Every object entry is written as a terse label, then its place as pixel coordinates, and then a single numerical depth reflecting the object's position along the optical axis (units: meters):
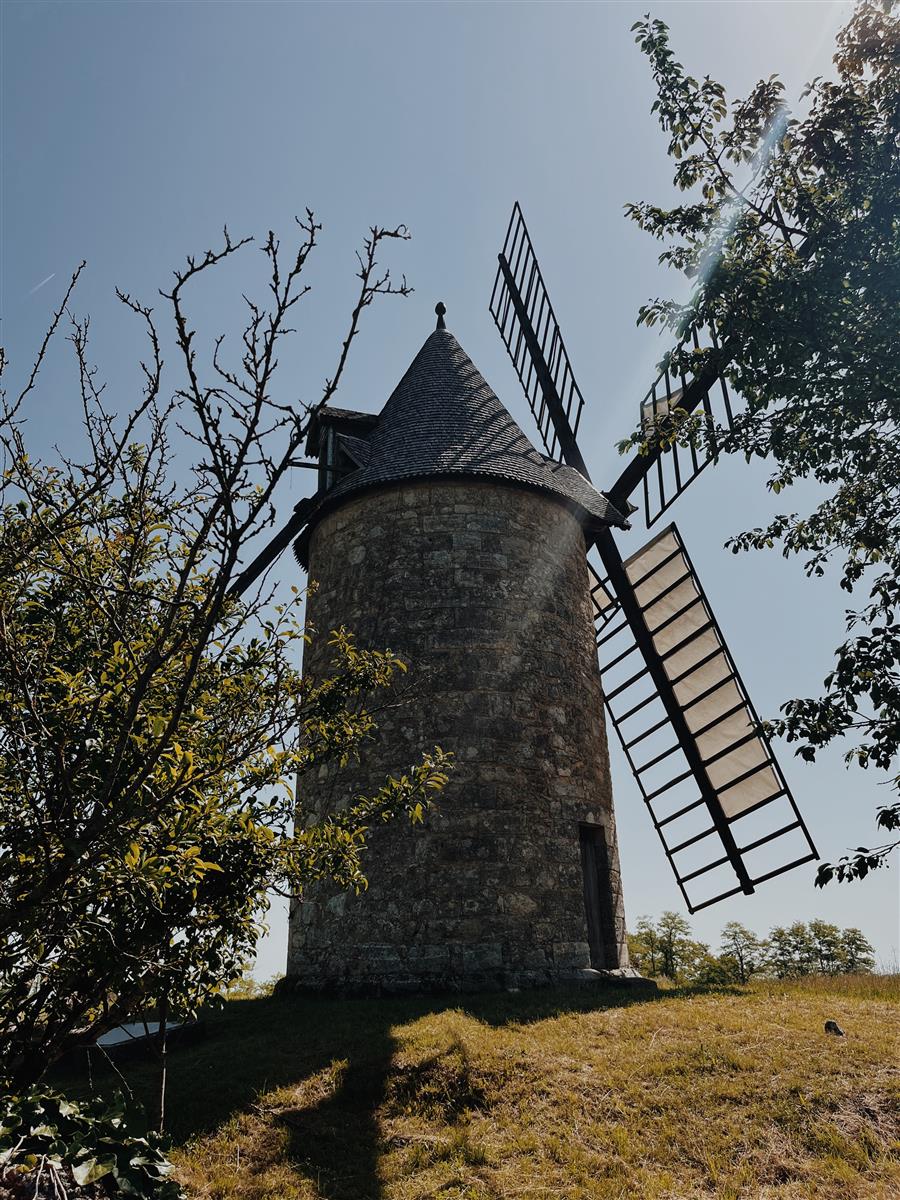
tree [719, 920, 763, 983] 26.82
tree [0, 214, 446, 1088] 2.79
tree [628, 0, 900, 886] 5.22
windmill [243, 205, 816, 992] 8.23
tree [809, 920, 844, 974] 26.31
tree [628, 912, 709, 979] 22.91
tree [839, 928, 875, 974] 25.77
